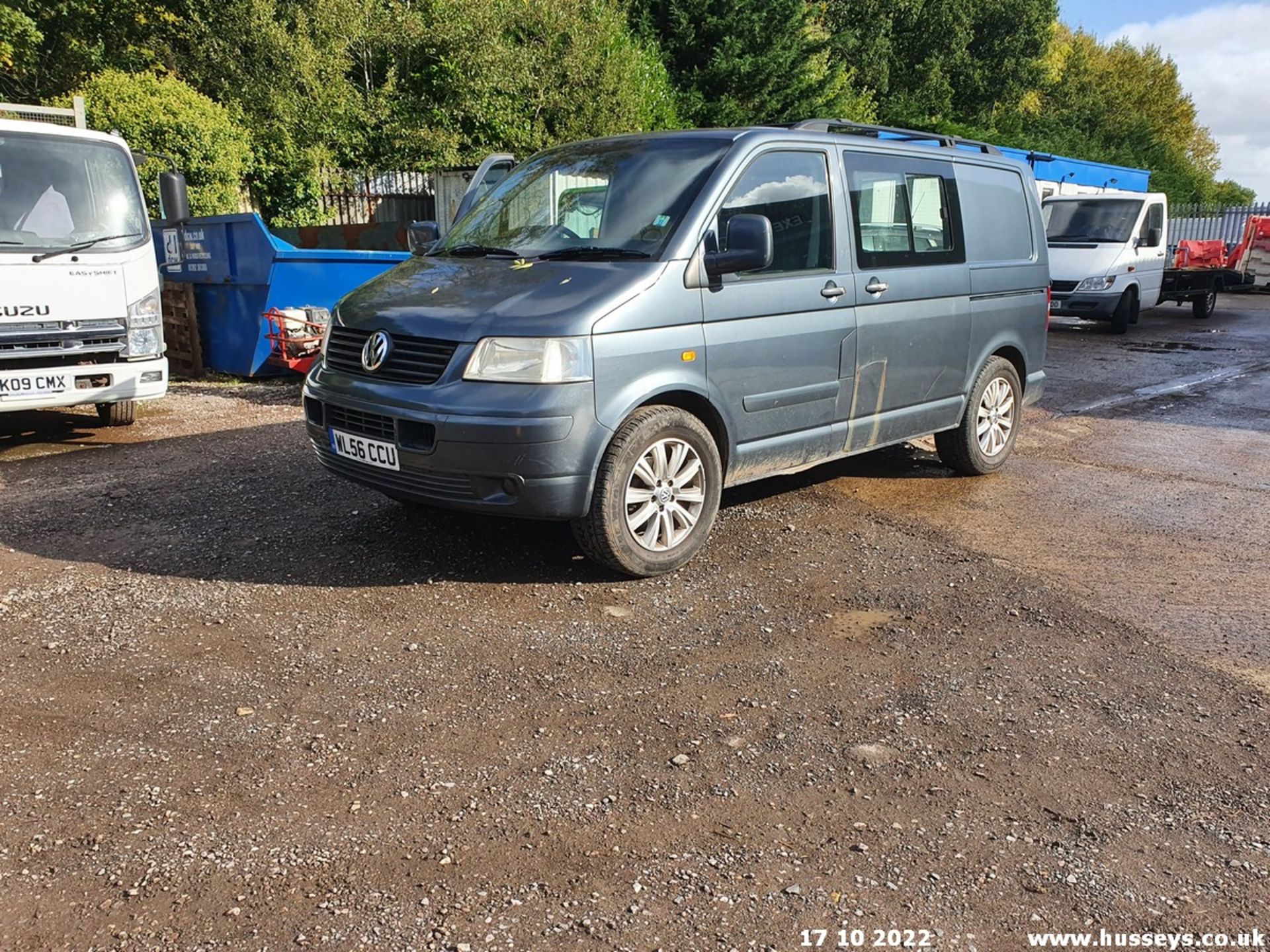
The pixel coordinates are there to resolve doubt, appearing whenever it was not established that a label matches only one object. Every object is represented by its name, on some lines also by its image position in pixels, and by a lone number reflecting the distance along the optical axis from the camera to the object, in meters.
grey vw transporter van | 4.49
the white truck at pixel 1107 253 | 16.42
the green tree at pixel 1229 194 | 51.78
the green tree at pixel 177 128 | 13.83
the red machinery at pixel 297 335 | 10.12
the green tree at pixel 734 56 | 26.88
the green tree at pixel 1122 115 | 44.72
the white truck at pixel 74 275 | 7.15
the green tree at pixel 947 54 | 42.16
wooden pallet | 10.87
